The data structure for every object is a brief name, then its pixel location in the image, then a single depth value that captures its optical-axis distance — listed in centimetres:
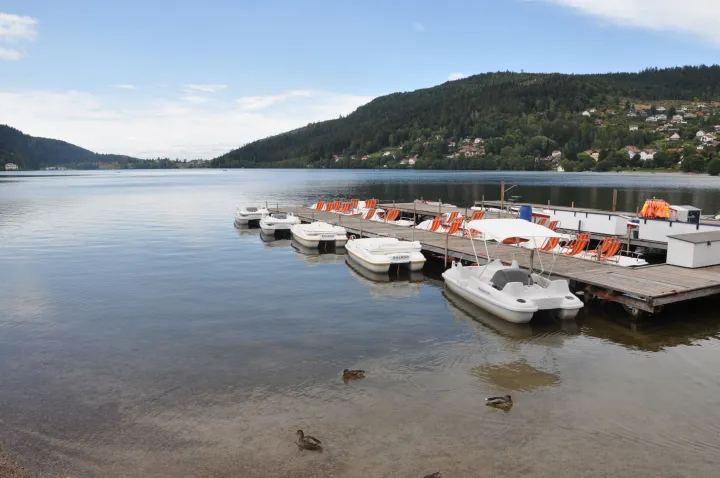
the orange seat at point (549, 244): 2308
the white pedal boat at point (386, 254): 2381
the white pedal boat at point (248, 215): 4400
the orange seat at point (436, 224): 3184
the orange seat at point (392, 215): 3916
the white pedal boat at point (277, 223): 3722
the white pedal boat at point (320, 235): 3092
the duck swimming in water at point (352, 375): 1217
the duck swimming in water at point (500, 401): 1080
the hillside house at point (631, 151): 17696
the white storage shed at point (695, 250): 1883
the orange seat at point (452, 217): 3472
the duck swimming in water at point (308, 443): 912
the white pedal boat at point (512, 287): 1608
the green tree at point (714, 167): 13800
